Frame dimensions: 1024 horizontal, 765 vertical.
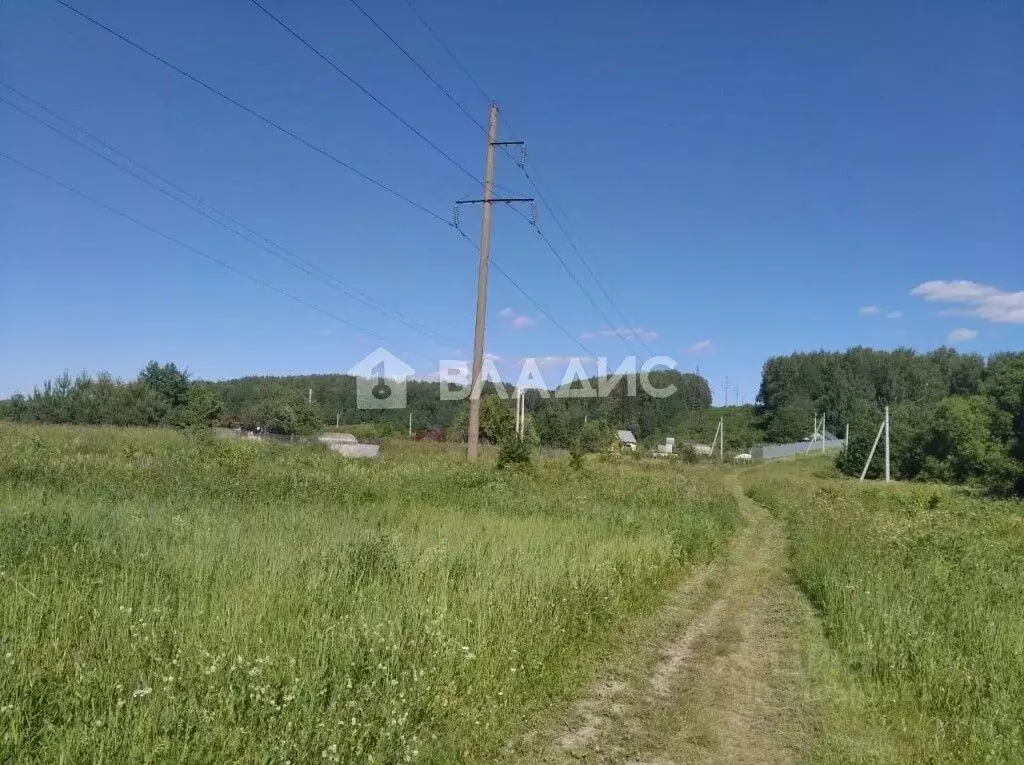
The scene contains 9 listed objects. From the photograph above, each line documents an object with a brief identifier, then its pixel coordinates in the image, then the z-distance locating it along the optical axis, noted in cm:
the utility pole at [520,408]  5091
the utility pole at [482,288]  1988
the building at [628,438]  8924
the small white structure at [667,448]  7466
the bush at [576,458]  2599
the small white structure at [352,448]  3255
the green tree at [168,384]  5584
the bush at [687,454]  6276
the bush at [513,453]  2266
